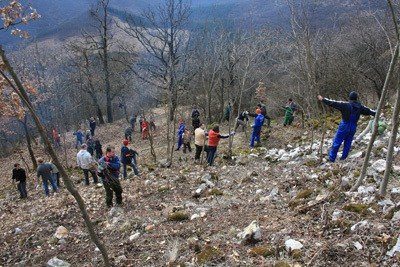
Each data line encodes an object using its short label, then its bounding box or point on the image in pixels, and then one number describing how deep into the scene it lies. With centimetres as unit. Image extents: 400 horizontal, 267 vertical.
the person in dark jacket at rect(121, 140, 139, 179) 1206
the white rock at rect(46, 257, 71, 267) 653
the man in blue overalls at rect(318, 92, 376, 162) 848
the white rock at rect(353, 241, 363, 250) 483
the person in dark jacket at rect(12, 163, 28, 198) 1323
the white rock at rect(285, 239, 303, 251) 515
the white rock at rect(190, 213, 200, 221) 740
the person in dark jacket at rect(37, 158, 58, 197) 1235
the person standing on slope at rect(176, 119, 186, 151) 1673
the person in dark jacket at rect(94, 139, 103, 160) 1738
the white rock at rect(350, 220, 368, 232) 519
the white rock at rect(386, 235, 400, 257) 452
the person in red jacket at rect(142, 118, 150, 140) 2205
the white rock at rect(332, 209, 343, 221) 571
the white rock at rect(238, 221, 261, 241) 572
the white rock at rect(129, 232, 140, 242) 704
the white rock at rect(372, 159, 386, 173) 734
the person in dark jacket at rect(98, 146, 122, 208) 914
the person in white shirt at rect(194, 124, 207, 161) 1267
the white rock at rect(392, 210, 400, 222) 512
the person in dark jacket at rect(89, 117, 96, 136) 2653
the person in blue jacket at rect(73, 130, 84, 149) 2291
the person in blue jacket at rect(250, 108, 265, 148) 1392
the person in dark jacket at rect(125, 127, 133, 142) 2182
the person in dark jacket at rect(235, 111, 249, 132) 1620
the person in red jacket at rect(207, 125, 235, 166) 1205
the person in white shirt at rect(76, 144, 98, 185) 1231
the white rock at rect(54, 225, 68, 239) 804
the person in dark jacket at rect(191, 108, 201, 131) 1758
